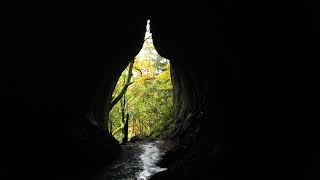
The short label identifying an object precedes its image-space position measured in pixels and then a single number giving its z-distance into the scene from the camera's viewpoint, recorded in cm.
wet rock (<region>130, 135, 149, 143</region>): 2019
